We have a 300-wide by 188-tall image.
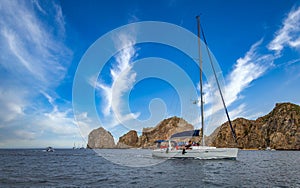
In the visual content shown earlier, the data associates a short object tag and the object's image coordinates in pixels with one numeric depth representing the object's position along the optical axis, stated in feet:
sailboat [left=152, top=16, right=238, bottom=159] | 100.19
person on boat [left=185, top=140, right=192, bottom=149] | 106.10
